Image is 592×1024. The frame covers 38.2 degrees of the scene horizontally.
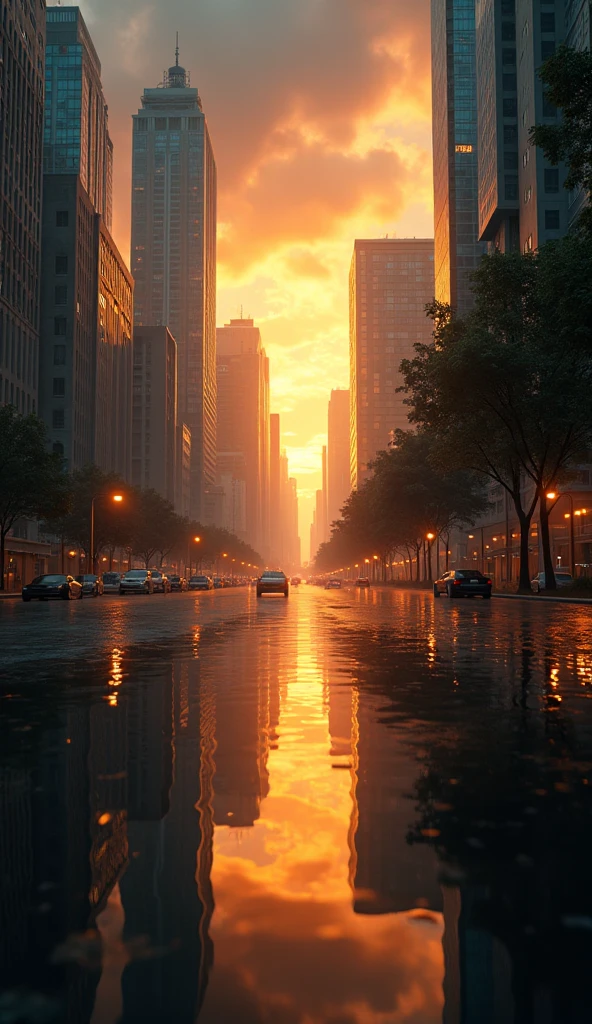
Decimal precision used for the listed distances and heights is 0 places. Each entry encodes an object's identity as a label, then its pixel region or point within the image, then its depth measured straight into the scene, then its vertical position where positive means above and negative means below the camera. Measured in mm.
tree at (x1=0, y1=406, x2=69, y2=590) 48906 +5962
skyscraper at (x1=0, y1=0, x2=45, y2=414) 76875 +35867
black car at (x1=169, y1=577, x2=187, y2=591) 82625 -747
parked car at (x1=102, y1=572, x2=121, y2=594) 64688 -548
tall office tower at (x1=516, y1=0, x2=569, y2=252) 80812 +42711
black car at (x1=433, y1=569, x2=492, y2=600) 45250 -564
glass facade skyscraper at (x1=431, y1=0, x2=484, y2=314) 125938 +66634
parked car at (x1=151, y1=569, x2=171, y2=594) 67375 -538
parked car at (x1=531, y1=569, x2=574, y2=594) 48219 -448
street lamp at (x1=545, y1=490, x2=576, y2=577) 45950 +4185
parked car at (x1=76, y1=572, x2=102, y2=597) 58219 -563
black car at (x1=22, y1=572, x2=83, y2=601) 46469 -643
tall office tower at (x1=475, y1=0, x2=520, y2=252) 89875 +48823
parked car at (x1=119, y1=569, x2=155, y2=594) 61225 -528
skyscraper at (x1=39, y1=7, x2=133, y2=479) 104688 +32757
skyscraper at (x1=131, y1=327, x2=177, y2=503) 180875 +34714
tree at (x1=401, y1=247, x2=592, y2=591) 37281 +8801
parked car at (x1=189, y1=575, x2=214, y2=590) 88862 -736
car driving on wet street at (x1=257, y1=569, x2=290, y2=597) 50344 -488
